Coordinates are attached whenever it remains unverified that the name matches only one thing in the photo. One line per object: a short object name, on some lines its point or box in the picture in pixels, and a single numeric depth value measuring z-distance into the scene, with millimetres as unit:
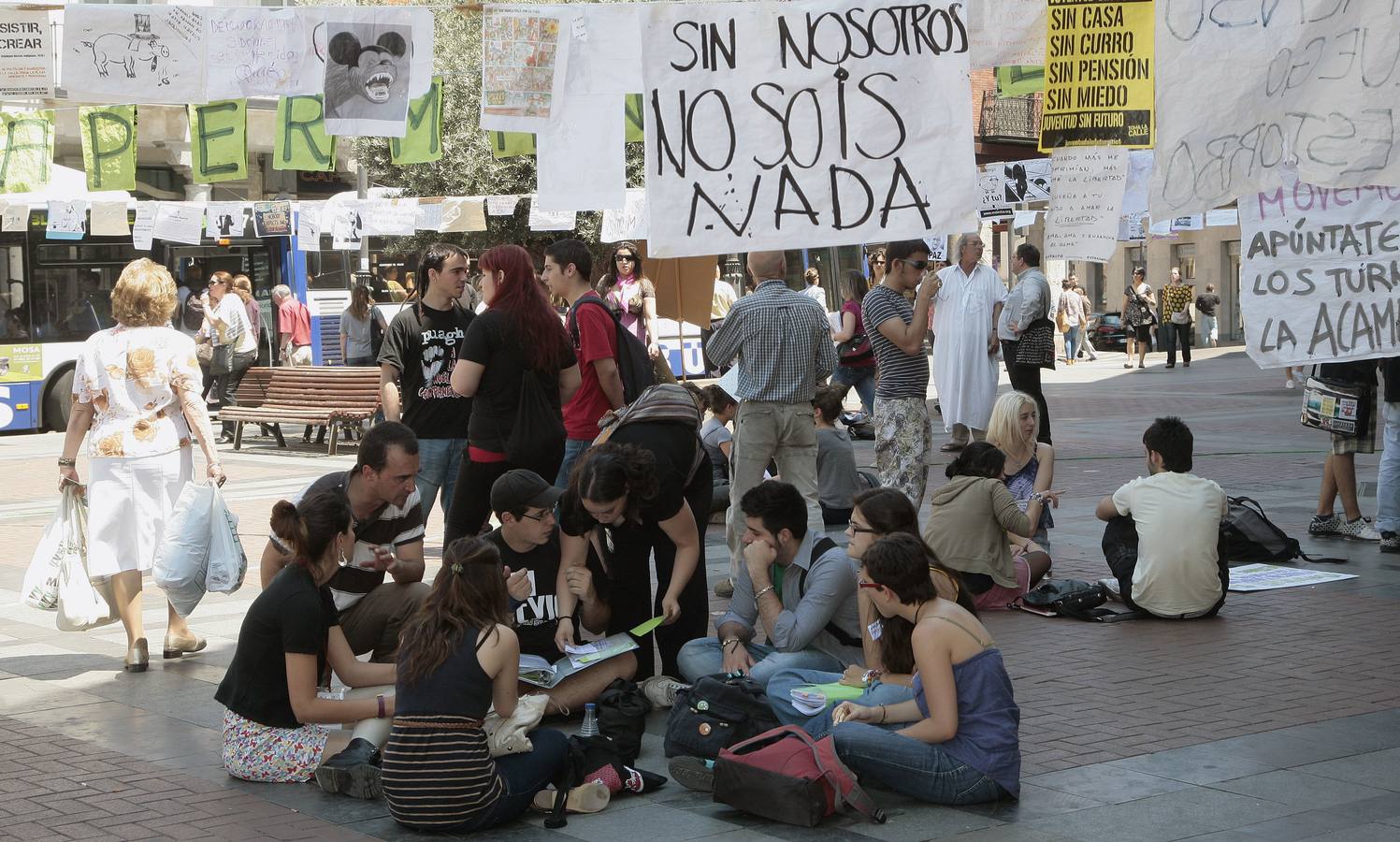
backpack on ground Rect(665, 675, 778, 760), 5184
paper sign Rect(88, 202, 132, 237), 19938
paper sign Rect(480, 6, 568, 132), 5469
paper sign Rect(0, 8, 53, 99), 6484
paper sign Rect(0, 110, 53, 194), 10055
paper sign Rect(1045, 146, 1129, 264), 5395
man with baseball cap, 5867
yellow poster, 5367
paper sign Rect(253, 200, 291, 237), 21969
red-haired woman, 6805
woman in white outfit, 6918
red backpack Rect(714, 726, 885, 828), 4664
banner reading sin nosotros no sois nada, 5117
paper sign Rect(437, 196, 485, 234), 22125
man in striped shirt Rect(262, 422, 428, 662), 5816
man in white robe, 10445
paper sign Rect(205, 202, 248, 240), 21391
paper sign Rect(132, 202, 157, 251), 20188
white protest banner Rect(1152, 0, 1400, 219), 4996
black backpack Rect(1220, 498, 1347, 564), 9102
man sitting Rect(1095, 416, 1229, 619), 7512
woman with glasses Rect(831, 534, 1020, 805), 4777
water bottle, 5344
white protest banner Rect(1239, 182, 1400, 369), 5141
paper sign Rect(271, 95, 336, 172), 7918
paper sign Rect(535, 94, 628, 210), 5402
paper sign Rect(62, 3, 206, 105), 5977
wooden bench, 16750
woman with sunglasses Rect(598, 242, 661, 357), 11477
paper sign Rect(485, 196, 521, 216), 22047
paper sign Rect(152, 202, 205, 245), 19641
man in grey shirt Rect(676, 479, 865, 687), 5836
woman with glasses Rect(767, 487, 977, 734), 5230
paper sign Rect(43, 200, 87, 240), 19594
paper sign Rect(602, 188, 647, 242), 21828
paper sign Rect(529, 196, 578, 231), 21172
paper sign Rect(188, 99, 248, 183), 9117
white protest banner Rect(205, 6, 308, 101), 6023
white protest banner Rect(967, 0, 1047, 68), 5664
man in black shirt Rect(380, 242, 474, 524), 7656
